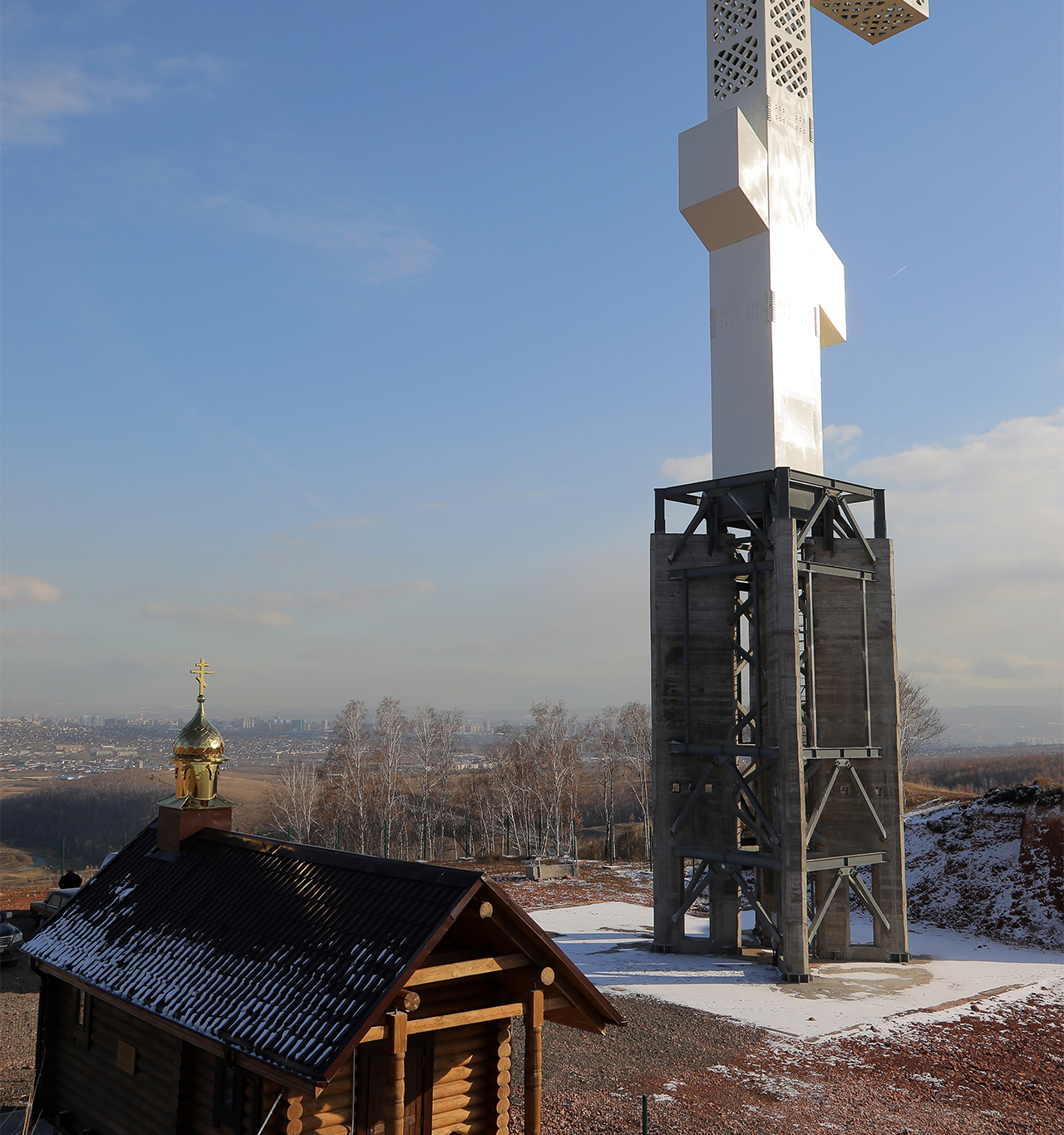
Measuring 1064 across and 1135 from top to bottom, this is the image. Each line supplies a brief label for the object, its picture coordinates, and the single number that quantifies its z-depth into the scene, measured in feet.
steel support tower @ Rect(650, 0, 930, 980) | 62.34
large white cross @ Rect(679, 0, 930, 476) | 63.52
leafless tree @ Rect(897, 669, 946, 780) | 159.43
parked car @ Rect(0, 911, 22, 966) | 61.93
